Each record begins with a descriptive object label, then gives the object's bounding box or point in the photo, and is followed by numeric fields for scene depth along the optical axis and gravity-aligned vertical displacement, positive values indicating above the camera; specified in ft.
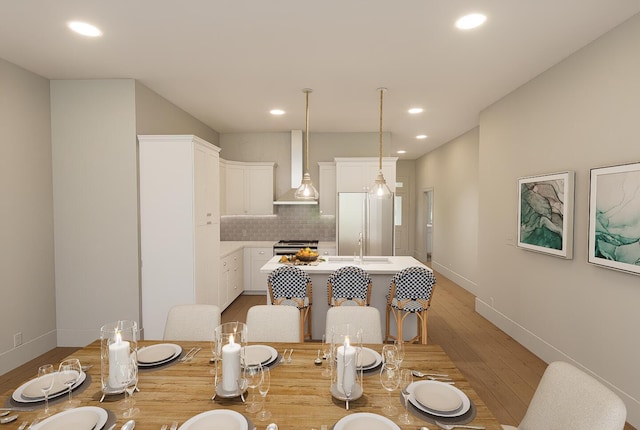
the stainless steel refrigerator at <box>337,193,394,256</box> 19.03 -0.77
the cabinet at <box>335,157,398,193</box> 19.74 +1.92
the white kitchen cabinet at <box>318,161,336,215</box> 20.95 +1.28
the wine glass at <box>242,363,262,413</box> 4.55 -2.30
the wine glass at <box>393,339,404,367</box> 5.02 -2.07
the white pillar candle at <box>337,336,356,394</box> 4.71 -2.14
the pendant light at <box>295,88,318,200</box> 13.56 +0.64
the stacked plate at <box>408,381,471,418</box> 4.44 -2.54
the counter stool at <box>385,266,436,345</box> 11.44 -2.82
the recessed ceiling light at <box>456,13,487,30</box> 8.51 +4.54
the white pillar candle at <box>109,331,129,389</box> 4.86 -2.06
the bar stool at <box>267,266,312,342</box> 11.57 -2.57
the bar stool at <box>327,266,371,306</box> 11.53 -2.55
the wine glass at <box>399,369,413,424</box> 4.38 -2.45
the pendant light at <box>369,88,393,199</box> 13.01 +0.68
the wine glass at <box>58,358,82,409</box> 4.95 -2.35
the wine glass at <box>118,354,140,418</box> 4.78 -2.31
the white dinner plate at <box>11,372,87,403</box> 4.65 -2.49
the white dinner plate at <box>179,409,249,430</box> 4.12 -2.53
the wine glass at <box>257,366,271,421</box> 4.41 -2.32
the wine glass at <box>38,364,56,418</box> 4.45 -2.26
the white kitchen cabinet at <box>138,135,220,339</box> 13.02 -0.67
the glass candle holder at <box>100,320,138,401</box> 4.87 -2.00
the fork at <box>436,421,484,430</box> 4.18 -2.59
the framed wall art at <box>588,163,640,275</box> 8.27 -0.28
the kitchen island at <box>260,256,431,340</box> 13.00 -3.16
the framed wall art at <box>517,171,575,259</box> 10.67 -0.23
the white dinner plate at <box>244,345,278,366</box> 5.85 -2.50
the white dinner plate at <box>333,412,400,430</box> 4.11 -2.53
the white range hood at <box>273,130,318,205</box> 21.24 +2.84
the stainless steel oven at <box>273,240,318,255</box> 19.62 -2.22
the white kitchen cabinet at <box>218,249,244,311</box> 16.70 -3.64
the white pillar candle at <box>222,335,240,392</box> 4.74 -2.13
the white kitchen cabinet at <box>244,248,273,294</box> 20.21 -3.54
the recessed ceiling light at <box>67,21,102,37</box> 8.93 +4.58
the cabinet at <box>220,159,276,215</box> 20.83 +1.11
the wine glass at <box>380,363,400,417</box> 4.84 -2.34
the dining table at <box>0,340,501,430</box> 4.34 -2.59
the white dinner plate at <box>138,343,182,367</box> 5.81 -2.52
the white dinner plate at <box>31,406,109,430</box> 4.09 -2.52
